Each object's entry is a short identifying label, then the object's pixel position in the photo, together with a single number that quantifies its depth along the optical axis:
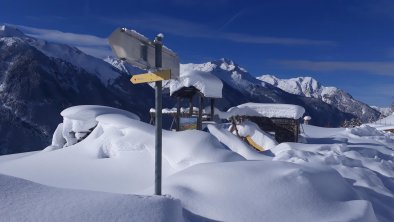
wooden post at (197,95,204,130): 18.11
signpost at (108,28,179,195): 4.14
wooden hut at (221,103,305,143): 20.45
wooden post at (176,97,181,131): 19.15
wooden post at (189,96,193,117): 19.08
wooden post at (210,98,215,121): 19.22
